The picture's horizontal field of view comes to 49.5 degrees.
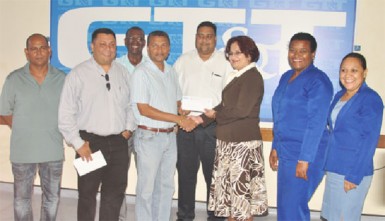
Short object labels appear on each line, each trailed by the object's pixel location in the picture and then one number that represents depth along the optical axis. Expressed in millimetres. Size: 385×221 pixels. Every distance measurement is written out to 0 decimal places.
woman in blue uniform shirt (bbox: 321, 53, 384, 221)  2709
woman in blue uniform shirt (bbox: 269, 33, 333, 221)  3016
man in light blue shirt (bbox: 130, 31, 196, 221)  3361
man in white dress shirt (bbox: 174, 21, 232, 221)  3971
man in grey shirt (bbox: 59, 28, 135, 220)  3090
